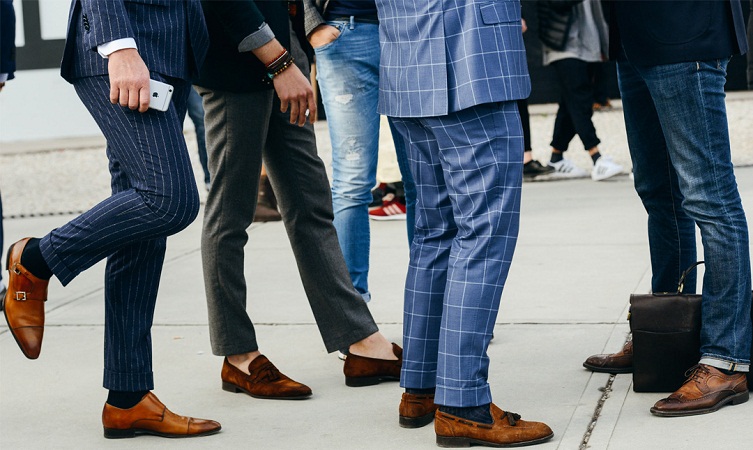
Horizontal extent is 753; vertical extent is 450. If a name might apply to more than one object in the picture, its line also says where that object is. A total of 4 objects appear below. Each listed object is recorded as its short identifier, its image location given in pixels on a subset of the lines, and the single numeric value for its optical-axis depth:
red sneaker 7.15
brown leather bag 3.29
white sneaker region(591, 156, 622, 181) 8.12
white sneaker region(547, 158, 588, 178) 8.55
